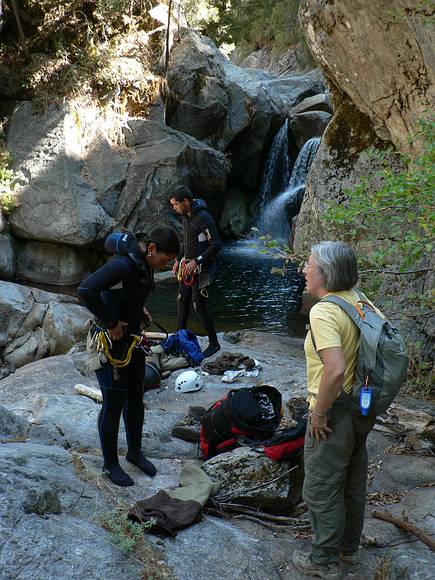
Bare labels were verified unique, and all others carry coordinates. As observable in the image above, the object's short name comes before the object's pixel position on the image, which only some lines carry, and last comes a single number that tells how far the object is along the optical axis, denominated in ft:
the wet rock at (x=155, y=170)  52.06
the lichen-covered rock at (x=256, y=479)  12.68
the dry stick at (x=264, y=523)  12.12
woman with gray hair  9.68
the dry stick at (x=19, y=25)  50.17
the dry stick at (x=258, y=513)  12.41
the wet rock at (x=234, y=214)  67.41
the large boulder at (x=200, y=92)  59.26
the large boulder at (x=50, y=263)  48.83
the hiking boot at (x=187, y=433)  16.75
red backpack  14.49
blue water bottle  9.59
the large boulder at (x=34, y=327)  30.42
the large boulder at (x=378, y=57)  26.73
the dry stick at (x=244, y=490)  12.66
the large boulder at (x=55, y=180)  47.75
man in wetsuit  21.76
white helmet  20.79
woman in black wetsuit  12.09
